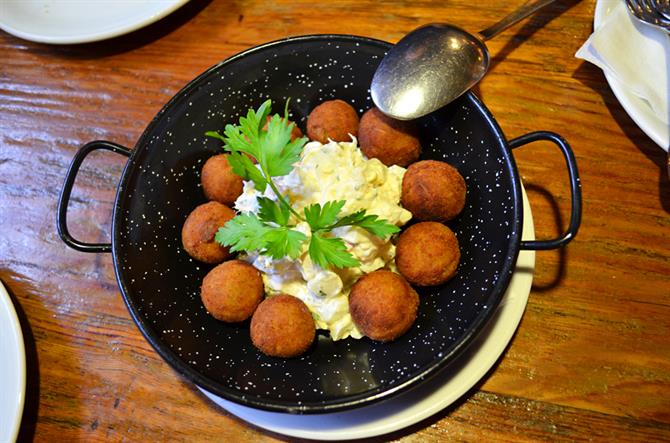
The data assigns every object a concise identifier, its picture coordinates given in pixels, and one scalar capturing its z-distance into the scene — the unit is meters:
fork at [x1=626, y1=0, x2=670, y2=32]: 0.48
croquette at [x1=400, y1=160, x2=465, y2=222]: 0.45
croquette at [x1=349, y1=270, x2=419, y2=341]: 0.42
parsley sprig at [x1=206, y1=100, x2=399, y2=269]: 0.42
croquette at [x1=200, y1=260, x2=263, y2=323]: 0.45
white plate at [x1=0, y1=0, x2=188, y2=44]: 0.57
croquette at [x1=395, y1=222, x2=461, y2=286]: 0.44
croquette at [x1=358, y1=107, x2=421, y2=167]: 0.47
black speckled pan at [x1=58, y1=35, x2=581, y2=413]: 0.41
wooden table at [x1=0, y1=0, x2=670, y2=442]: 0.44
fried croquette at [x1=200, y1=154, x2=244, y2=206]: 0.48
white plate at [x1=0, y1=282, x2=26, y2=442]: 0.45
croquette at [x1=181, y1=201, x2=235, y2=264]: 0.46
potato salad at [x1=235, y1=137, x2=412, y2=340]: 0.44
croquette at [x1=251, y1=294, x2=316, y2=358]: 0.43
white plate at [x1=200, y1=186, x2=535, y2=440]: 0.43
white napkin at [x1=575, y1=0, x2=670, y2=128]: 0.47
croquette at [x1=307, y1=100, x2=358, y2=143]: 0.49
